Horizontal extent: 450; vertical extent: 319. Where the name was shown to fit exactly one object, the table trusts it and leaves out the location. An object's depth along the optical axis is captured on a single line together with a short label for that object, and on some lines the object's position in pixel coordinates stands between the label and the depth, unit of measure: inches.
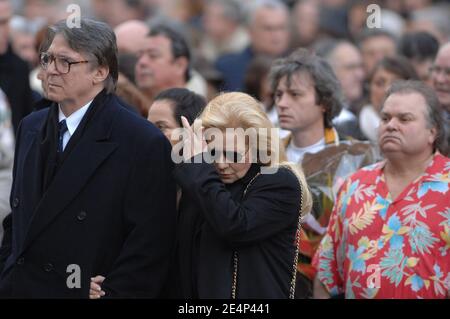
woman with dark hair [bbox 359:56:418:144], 593.6
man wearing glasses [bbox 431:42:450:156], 542.3
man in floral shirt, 412.8
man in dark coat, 361.1
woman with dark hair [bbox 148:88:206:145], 433.7
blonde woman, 355.3
